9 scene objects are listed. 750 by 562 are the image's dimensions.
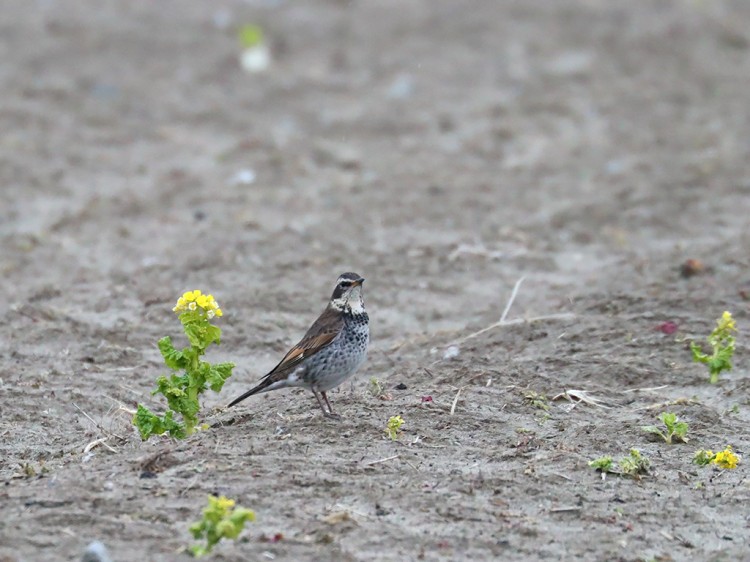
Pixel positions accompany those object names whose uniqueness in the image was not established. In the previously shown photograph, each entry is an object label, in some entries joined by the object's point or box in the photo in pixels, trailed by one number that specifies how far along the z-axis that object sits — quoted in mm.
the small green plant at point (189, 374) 12977
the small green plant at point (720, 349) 14945
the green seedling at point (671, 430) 13686
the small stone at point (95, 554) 10039
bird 14398
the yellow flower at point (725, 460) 12930
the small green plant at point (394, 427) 13242
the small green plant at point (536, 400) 14594
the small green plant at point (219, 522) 9906
